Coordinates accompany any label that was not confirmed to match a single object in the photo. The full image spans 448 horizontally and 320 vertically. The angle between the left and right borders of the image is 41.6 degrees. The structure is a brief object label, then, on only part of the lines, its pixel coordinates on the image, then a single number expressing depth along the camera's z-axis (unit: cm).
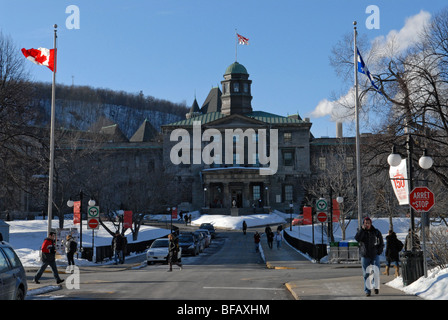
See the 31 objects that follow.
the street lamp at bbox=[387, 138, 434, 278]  1623
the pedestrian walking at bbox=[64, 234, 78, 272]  2598
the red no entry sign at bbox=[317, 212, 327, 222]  3309
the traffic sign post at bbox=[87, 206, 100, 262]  3110
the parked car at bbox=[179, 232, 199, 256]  3716
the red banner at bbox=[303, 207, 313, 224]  4984
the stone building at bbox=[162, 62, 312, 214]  9562
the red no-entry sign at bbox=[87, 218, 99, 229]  3098
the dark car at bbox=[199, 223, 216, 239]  6045
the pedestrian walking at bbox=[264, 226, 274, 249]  4309
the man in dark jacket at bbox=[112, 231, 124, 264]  3120
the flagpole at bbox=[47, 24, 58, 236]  2809
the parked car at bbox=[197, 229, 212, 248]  4704
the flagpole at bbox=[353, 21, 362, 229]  2962
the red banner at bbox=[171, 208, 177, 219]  6610
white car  3064
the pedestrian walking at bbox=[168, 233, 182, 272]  2528
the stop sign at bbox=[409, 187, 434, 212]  1542
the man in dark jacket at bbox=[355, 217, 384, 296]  1441
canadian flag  2780
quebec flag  2937
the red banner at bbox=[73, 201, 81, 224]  3429
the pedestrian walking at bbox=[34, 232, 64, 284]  2027
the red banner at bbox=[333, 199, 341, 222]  4522
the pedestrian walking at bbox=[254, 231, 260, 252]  4137
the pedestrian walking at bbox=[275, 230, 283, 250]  4288
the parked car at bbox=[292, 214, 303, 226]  6698
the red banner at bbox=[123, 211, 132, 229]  4516
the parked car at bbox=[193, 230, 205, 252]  4200
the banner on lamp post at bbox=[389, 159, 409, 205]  1719
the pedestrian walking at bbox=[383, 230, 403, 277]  2042
